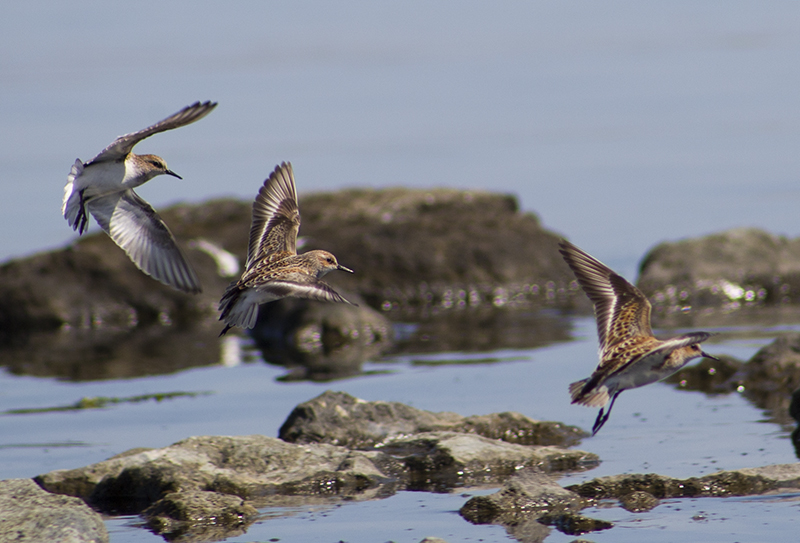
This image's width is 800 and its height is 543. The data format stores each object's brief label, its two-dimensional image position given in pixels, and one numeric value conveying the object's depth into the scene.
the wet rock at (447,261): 42.72
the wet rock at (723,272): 40.06
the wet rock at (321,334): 34.28
